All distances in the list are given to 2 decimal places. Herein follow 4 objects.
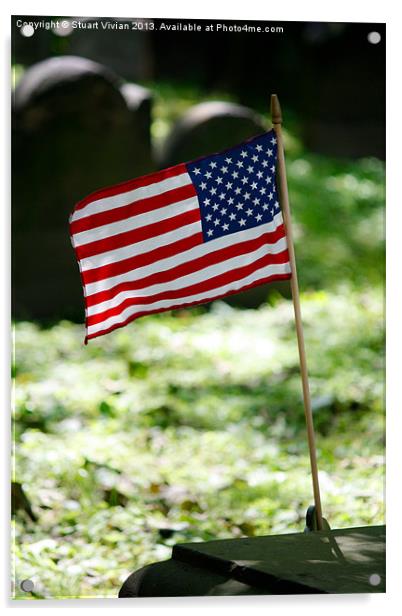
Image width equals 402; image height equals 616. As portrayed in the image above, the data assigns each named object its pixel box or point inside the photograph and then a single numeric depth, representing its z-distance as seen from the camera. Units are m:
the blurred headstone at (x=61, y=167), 12.73
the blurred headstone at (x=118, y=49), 13.58
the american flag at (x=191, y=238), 6.87
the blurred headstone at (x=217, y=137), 13.67
